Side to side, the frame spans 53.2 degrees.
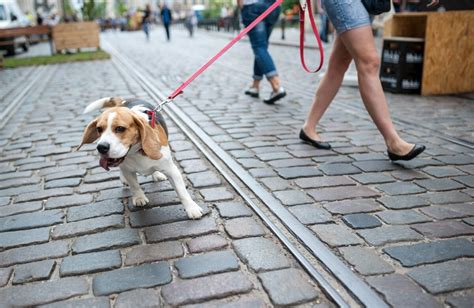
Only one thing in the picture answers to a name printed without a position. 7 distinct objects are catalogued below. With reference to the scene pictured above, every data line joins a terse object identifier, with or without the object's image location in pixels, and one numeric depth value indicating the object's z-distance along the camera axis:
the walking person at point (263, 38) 6.43
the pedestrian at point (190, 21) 30.14
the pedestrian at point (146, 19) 28.42
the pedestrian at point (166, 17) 25.55
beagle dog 2.74
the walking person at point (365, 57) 3.70
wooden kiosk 6.84
